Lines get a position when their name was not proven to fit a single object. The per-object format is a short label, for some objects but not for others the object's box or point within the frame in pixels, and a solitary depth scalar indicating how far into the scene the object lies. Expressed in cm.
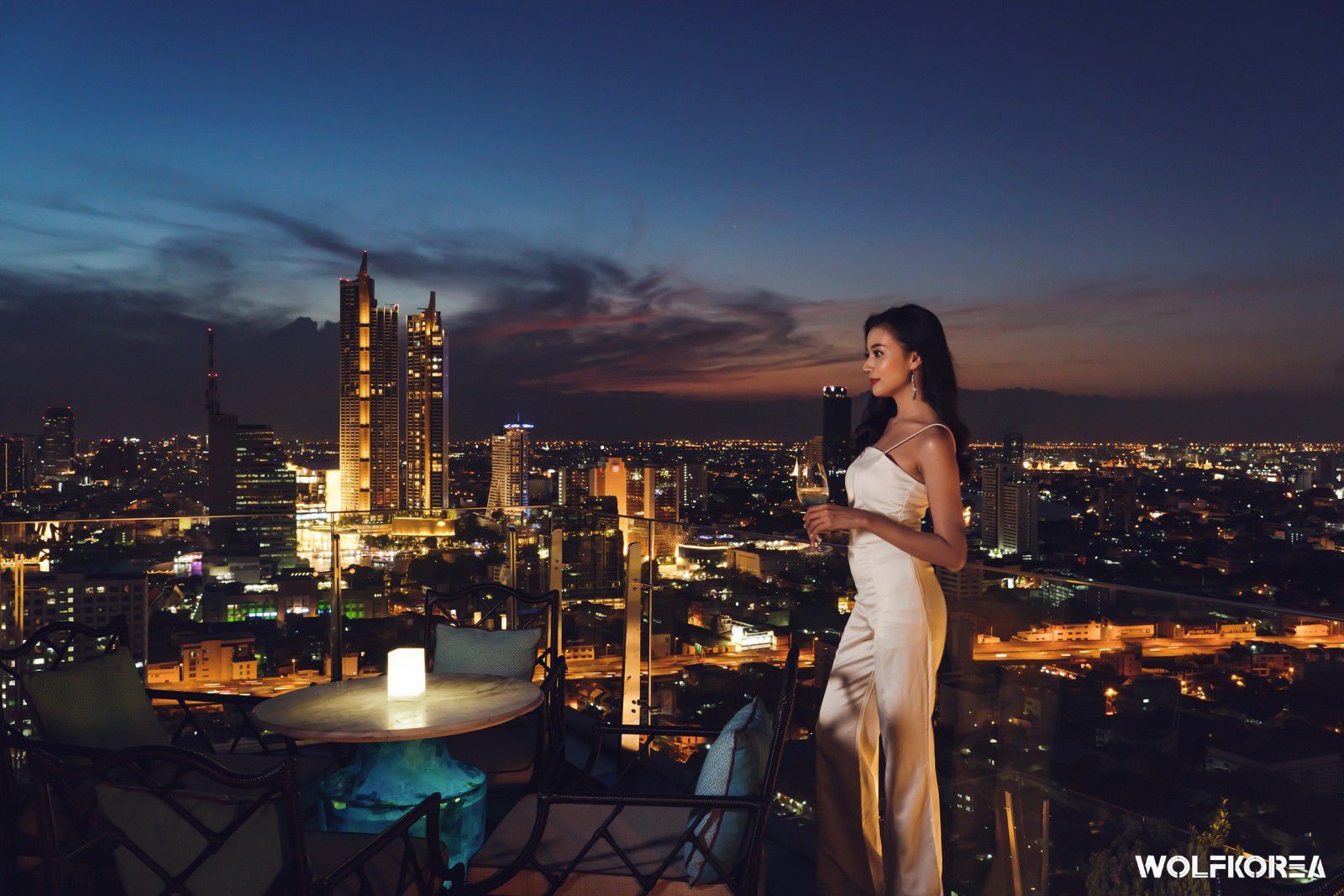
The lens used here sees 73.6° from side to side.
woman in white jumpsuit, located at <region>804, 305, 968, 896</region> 227
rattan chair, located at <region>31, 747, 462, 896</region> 158
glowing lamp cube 304
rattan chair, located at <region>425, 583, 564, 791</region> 342
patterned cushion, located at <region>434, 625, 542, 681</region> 378
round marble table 272
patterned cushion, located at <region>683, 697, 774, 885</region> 198
